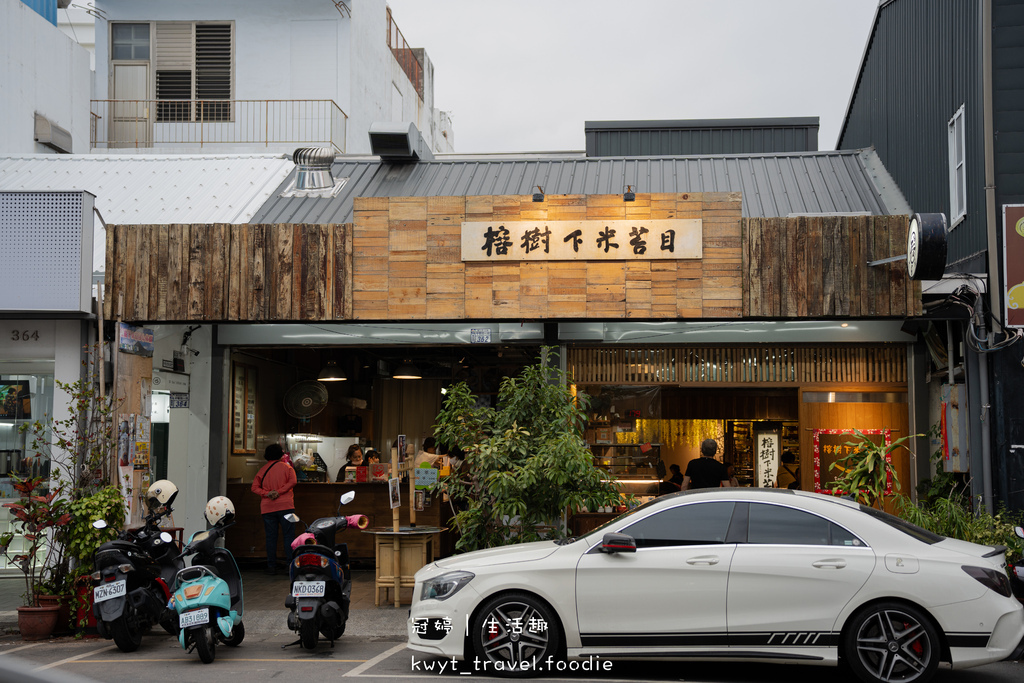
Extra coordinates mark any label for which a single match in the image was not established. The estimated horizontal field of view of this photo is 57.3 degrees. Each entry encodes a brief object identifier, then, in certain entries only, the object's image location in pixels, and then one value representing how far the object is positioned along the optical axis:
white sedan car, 6.31
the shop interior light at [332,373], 14.96
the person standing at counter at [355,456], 14.02
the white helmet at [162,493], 8.71
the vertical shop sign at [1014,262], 8.74
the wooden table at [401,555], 9.84
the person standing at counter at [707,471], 10.73
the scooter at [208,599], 7.33
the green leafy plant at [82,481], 8.84
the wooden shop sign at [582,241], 9.68
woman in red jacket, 11.55
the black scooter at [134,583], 7.80
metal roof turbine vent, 13.59
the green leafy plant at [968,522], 8.26
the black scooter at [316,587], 7.71
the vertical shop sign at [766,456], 14.42
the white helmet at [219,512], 8.23
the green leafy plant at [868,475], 9.06
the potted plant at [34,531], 8.73
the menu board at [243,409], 13.27
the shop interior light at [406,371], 15.65
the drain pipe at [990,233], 8.96
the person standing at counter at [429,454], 11.70
